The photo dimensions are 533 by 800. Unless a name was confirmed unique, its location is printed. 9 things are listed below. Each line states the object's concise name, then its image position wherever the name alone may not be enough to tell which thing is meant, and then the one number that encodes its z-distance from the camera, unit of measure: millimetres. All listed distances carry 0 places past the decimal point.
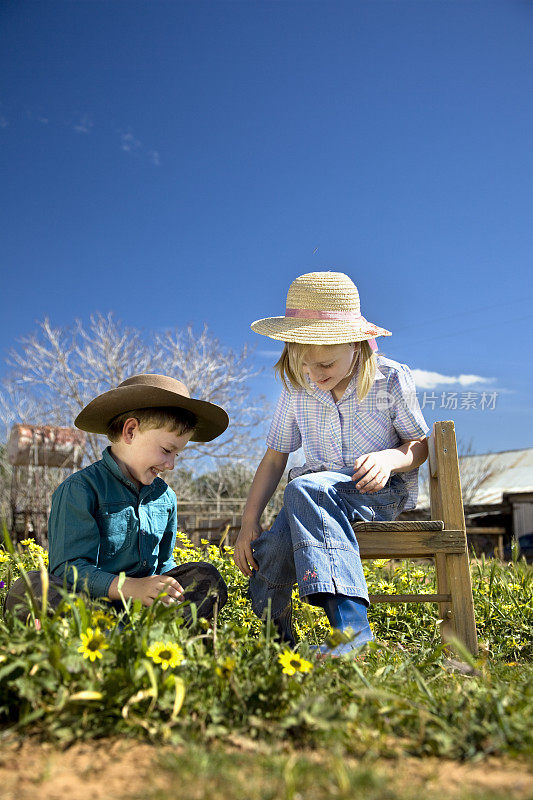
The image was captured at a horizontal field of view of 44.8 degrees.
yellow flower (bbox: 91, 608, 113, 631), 1686
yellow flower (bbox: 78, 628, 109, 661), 1487
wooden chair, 2785
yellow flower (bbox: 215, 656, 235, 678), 1485
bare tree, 13453
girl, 2436
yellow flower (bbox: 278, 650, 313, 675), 1545
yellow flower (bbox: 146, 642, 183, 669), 1485
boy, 2266
